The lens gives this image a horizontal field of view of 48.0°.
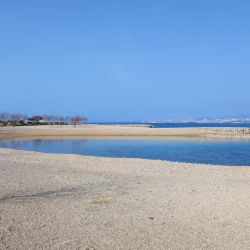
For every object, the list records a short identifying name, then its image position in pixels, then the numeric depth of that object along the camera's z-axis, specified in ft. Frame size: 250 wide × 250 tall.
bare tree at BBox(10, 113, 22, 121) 312.17
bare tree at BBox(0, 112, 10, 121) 305.88
